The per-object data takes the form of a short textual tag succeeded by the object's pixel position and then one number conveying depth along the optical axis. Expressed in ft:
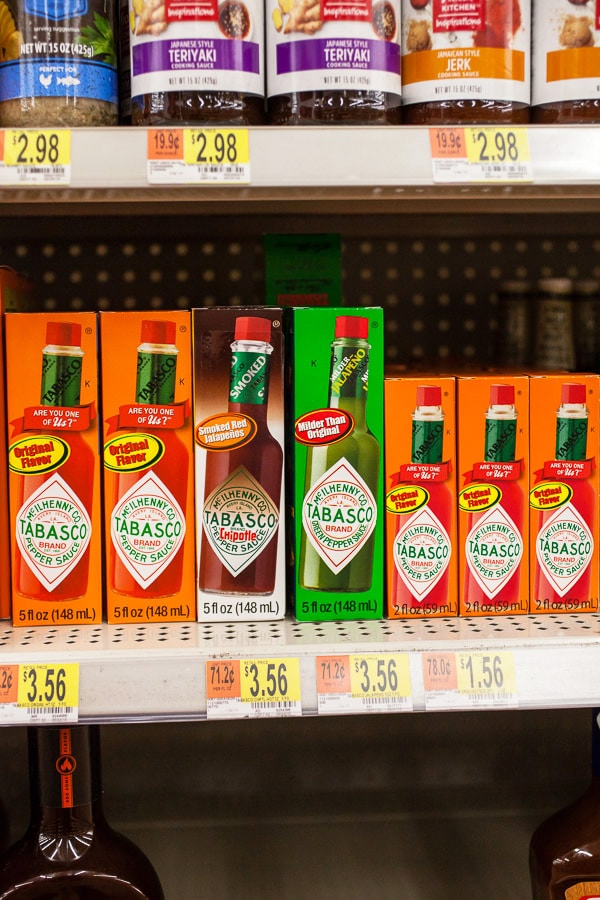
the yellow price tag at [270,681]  3.01
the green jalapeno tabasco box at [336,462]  3.39
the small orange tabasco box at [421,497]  3.48
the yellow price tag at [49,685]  3.00
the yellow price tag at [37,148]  2.90
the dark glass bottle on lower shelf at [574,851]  3.65
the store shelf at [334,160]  2.92
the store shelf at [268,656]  3.01
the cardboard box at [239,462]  3.38
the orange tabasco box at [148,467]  3.39
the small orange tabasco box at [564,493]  3.53
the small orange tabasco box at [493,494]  3.51
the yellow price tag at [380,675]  3.02
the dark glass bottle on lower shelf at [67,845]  3.45
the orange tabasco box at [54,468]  3.39
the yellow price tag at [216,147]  2.95
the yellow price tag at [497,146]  3.00
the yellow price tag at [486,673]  3.04
